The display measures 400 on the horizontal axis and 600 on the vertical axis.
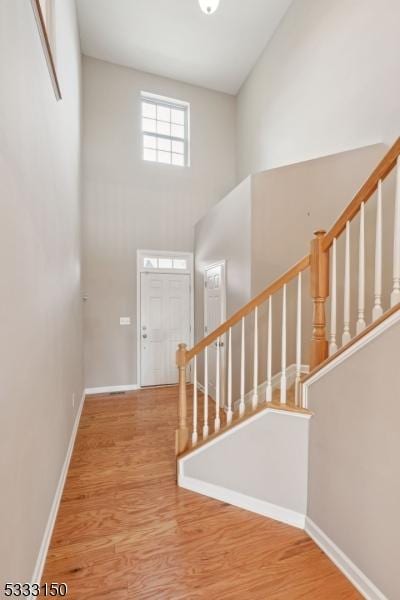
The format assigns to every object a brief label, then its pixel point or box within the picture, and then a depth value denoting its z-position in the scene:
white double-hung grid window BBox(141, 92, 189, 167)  4.94
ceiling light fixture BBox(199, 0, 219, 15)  2.51
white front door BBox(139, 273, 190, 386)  4.82
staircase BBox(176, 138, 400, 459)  1.46
